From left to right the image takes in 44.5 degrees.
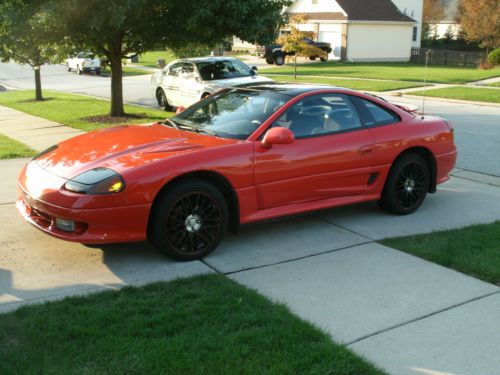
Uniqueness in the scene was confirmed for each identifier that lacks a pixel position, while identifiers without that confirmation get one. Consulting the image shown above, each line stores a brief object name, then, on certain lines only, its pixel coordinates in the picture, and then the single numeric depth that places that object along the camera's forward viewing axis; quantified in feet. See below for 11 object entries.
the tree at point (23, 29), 39.52
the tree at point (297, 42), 94.17
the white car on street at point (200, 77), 52.06
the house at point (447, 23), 182.19
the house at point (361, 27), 147.54
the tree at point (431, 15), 185.35
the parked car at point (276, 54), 133.39
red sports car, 16.37
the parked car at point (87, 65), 124.26
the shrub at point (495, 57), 118.12
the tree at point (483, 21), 126.31
